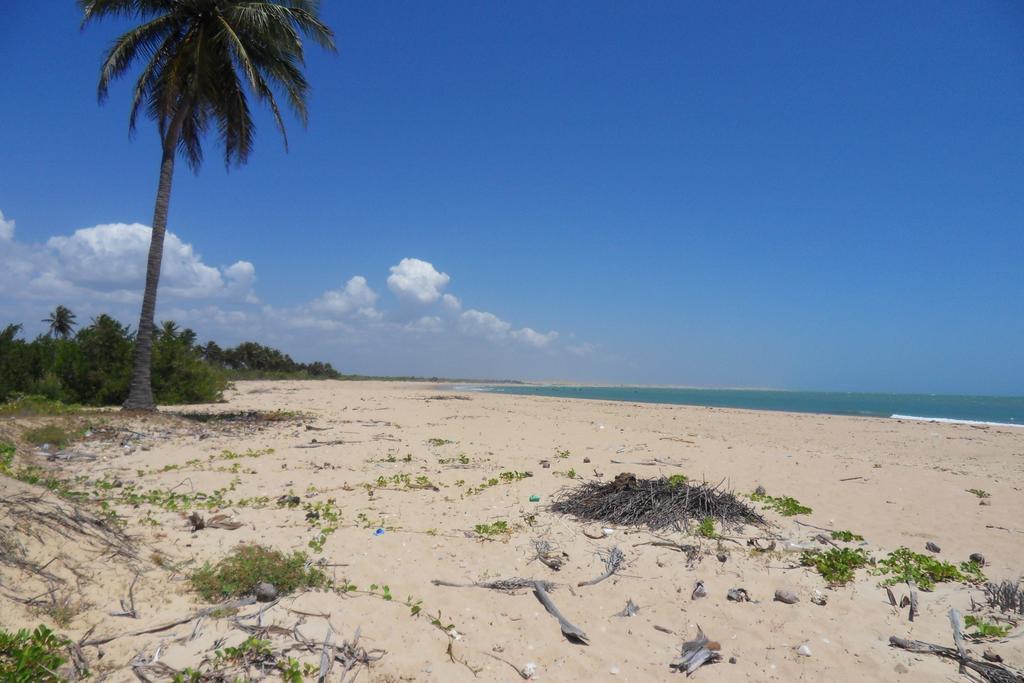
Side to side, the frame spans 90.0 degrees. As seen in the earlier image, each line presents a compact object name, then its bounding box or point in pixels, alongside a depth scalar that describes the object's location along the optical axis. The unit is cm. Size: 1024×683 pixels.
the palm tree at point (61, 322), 4875
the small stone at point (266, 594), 372
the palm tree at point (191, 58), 1272
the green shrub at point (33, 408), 1012
